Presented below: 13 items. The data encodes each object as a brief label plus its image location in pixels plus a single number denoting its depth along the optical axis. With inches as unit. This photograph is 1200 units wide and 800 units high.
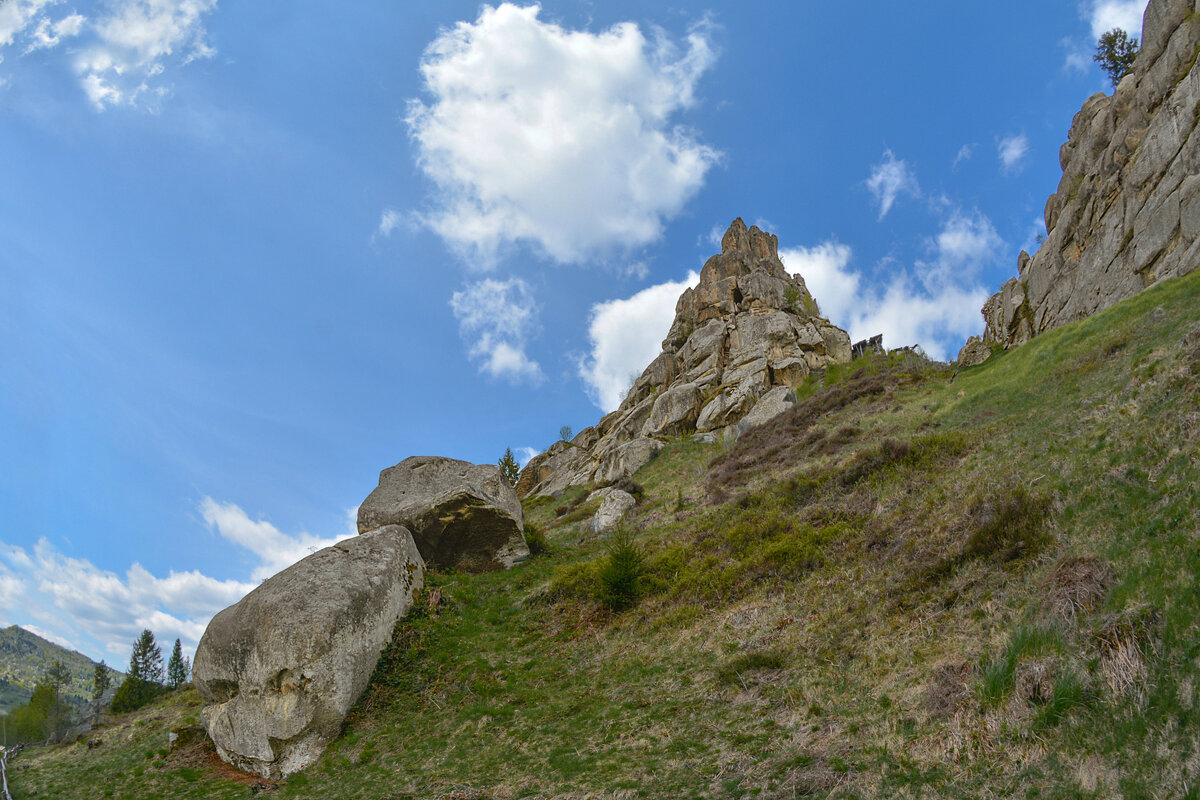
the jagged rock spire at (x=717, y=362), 2571.4
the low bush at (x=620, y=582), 824.3
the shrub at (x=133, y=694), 1975.9
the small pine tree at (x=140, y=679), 2017.0
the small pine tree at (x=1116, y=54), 2440.9
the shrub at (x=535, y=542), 1195.3
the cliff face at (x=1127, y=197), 1396.4
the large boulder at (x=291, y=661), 629.6
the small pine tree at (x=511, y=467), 3718.0
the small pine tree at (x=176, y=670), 2915.8
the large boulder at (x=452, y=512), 1054.4
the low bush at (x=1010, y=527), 517.5
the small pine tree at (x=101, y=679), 2947.8
